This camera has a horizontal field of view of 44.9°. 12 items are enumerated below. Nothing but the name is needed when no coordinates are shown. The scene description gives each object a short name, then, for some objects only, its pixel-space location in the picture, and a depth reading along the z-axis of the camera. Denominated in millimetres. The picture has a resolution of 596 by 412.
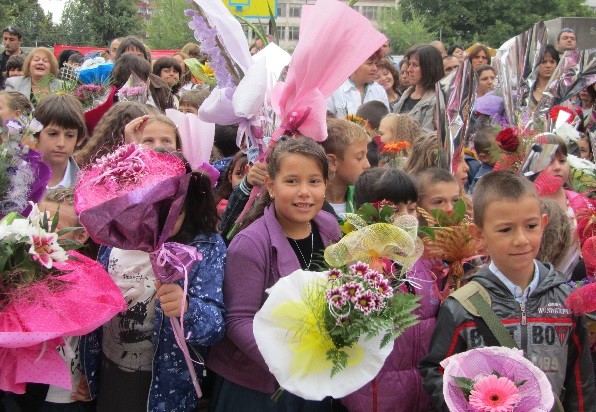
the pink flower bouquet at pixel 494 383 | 2260
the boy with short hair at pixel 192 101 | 5949
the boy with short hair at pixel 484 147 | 5316
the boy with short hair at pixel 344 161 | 3910
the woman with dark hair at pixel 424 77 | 6289
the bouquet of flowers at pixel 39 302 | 2568
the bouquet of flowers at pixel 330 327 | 2355
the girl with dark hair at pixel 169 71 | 8125
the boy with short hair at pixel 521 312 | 2590
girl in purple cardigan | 2867
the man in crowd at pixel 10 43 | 10352
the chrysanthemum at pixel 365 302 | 2320
